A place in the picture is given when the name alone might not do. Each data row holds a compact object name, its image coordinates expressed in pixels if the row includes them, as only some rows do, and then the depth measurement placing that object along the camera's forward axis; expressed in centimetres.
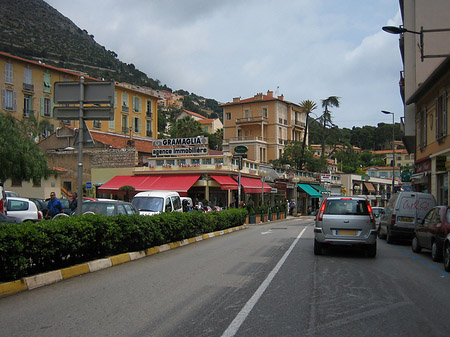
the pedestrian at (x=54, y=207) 1684
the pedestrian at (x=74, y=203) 1803
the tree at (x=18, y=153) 2748
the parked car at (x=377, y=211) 2789
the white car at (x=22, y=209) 1775
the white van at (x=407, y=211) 1722
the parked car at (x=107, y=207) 1452
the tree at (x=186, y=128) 6512
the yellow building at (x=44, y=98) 5131
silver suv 1253
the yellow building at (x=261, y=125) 7156
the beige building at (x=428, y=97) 2205
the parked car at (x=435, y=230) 1203
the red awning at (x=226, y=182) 3538
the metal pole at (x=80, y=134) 1141
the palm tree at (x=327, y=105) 6881
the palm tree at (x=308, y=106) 5769
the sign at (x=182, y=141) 3816
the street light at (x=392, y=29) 1483
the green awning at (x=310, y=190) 5478
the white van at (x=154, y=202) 1799
